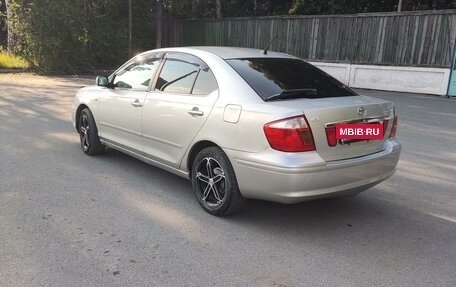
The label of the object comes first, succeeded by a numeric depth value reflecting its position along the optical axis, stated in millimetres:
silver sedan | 3781
